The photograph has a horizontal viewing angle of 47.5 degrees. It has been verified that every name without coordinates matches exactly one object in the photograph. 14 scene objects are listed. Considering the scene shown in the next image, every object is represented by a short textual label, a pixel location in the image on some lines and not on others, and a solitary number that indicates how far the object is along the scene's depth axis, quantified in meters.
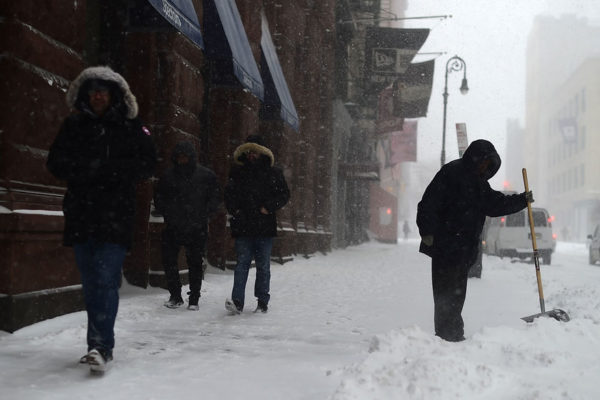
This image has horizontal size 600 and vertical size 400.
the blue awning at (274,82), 14.52
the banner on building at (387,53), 27.28
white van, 26.05
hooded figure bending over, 5.90
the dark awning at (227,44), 10.59
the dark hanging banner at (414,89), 28.47
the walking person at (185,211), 8.03
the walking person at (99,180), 4.78
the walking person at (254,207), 7.91
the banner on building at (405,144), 43.53
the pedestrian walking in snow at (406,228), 67.15
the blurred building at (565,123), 81.44
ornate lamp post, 30.72
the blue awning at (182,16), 7.62
